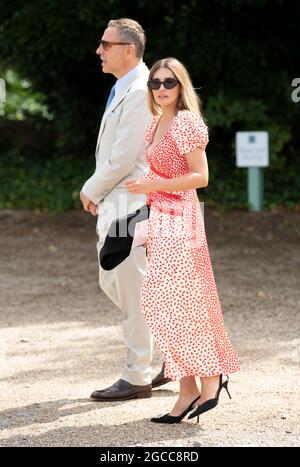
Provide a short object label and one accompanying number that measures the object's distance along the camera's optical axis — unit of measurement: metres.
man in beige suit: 9.47
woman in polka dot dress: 8.51
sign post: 24.09
